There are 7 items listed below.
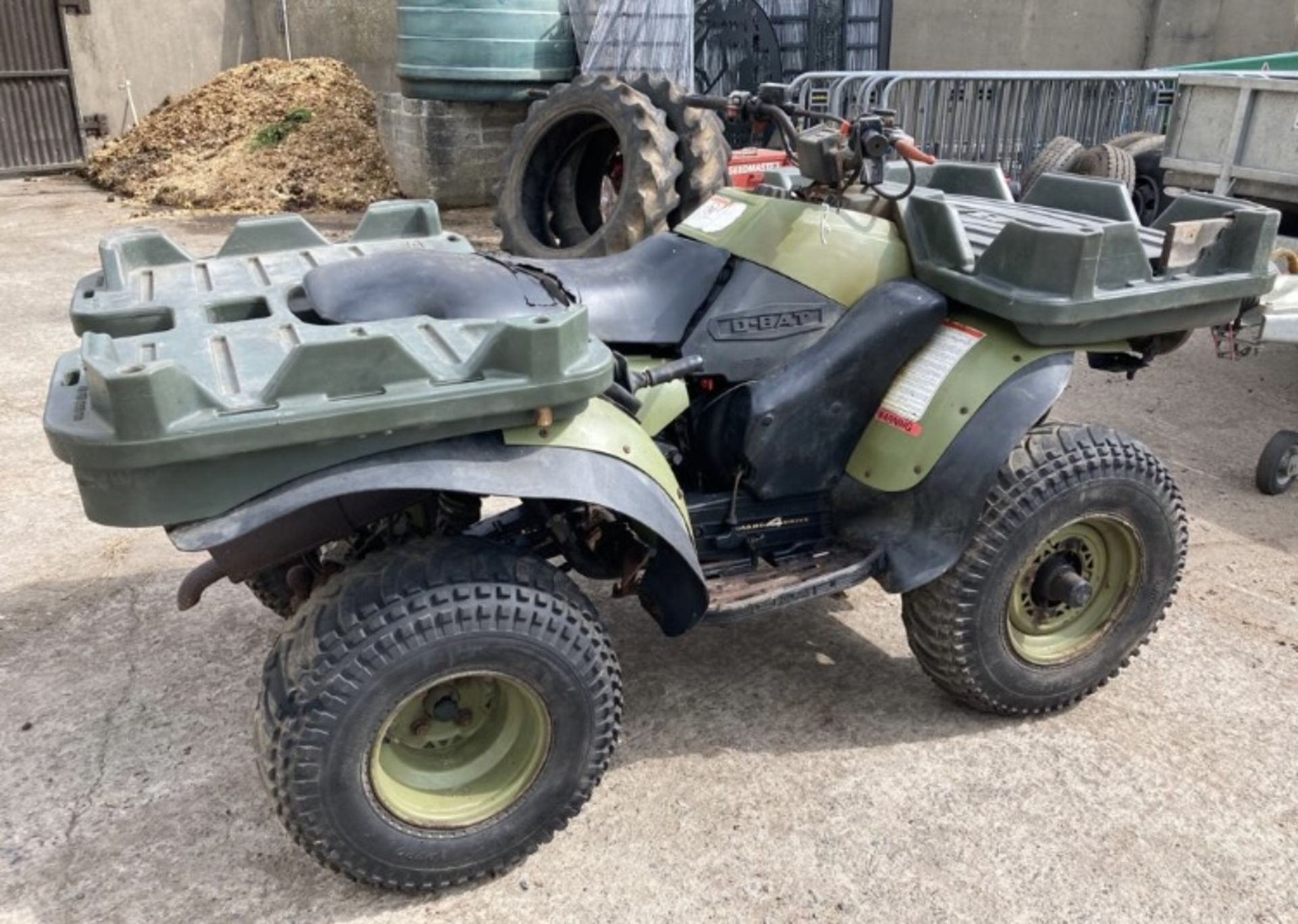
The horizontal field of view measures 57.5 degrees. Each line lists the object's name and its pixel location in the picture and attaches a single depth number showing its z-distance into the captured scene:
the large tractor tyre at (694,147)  7.18
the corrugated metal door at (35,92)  12.27
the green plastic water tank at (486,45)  9.54
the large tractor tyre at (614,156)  6.80
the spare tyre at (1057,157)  7.24
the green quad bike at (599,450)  2.25
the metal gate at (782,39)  10.91
